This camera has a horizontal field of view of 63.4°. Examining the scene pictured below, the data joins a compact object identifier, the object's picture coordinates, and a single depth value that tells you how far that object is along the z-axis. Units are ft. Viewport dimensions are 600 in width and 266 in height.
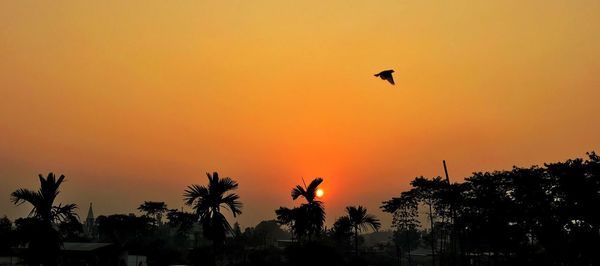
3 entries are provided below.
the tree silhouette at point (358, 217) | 154.92
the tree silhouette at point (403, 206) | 221.87
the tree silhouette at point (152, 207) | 388.16
